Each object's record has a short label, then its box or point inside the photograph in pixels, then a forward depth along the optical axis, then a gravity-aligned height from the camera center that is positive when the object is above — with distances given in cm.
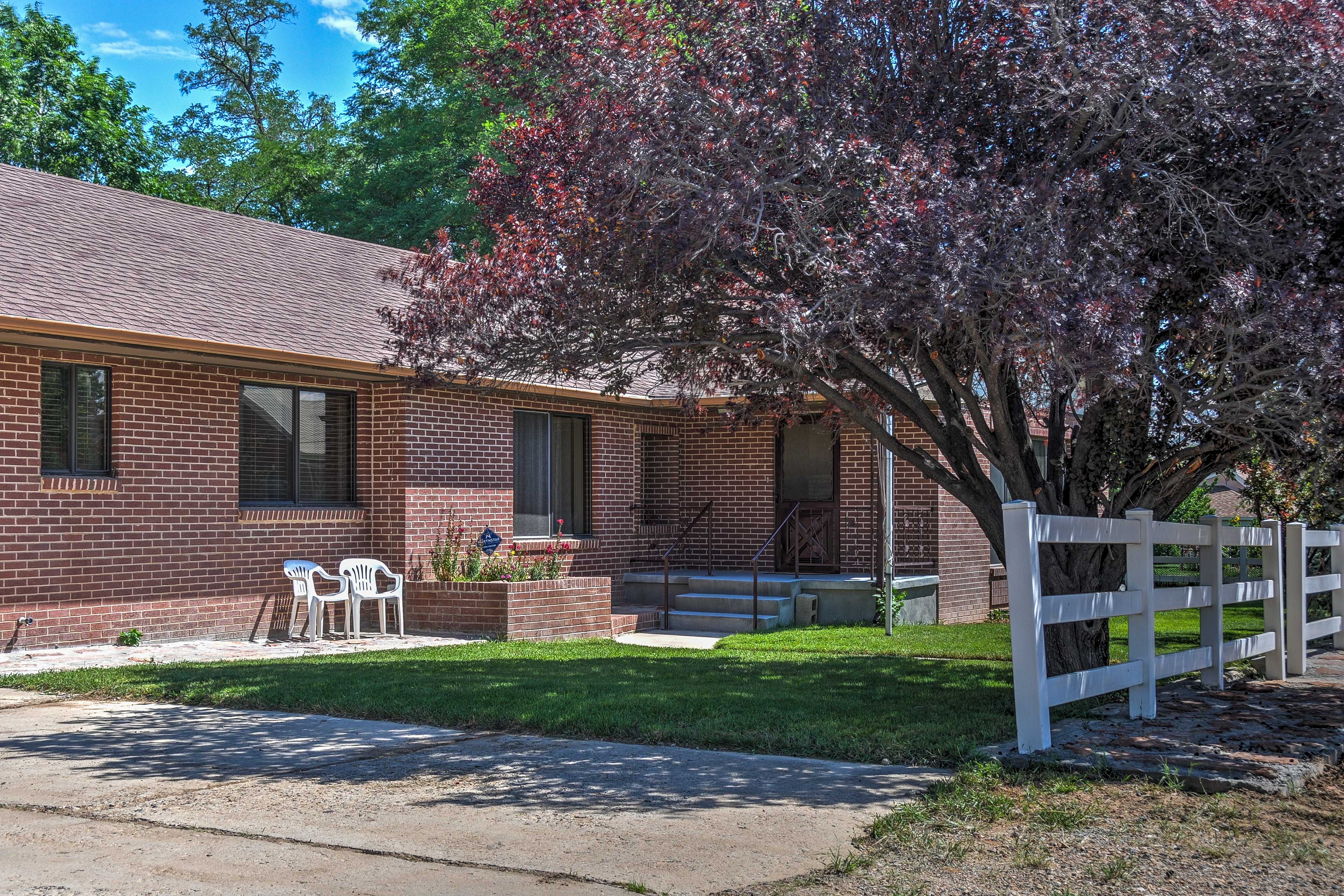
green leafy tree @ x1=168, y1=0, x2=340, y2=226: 3684 +1187
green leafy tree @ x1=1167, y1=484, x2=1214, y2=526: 2598 -3
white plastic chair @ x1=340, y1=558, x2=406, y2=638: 1447 -84
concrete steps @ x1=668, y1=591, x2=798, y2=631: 1664 -135
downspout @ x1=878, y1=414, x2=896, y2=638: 1563 +1
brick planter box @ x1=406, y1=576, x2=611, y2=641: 1475 -115
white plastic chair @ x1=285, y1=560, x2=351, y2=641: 1418 -88
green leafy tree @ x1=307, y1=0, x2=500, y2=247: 2967 +923
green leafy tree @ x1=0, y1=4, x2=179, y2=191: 2842 +946
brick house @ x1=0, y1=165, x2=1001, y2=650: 1243 +74
